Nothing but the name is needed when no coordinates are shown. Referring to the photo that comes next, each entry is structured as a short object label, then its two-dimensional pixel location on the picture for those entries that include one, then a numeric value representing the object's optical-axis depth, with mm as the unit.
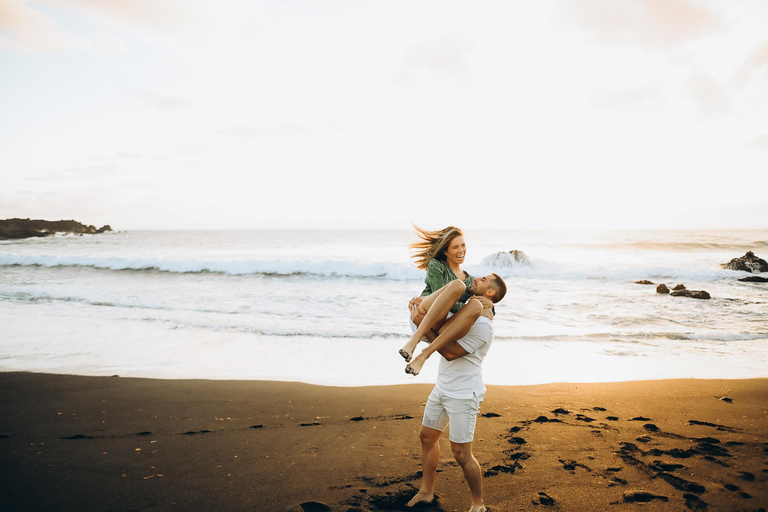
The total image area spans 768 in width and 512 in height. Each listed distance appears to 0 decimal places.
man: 3072
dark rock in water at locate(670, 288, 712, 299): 15094
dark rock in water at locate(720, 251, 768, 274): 22172
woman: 3014
